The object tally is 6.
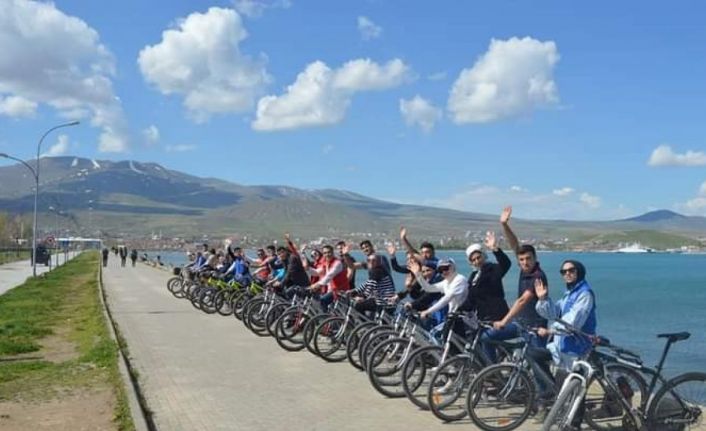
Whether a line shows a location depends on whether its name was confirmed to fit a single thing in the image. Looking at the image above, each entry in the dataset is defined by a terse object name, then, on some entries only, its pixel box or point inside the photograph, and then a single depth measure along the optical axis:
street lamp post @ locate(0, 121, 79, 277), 38.81
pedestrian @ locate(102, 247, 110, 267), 61.36
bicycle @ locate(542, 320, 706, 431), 6.57
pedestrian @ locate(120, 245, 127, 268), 61.61
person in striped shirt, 11.20
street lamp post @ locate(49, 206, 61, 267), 67.86
